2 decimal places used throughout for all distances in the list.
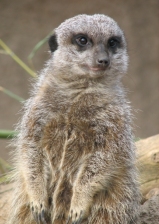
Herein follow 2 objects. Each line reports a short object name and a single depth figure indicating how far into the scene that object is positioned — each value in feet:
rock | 25.44
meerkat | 23.08
